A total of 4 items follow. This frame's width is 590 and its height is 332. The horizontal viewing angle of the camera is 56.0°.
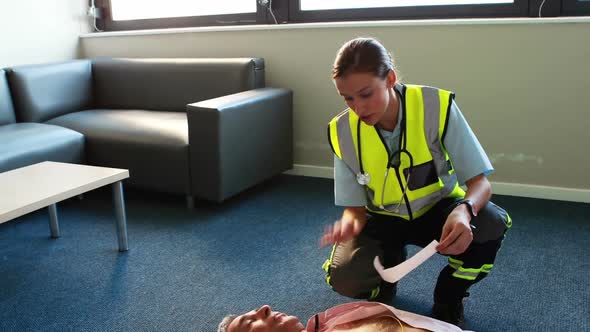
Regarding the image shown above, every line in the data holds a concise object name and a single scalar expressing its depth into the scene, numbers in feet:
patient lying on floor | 3.71
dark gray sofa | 8.67
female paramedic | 4.52
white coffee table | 5.98
